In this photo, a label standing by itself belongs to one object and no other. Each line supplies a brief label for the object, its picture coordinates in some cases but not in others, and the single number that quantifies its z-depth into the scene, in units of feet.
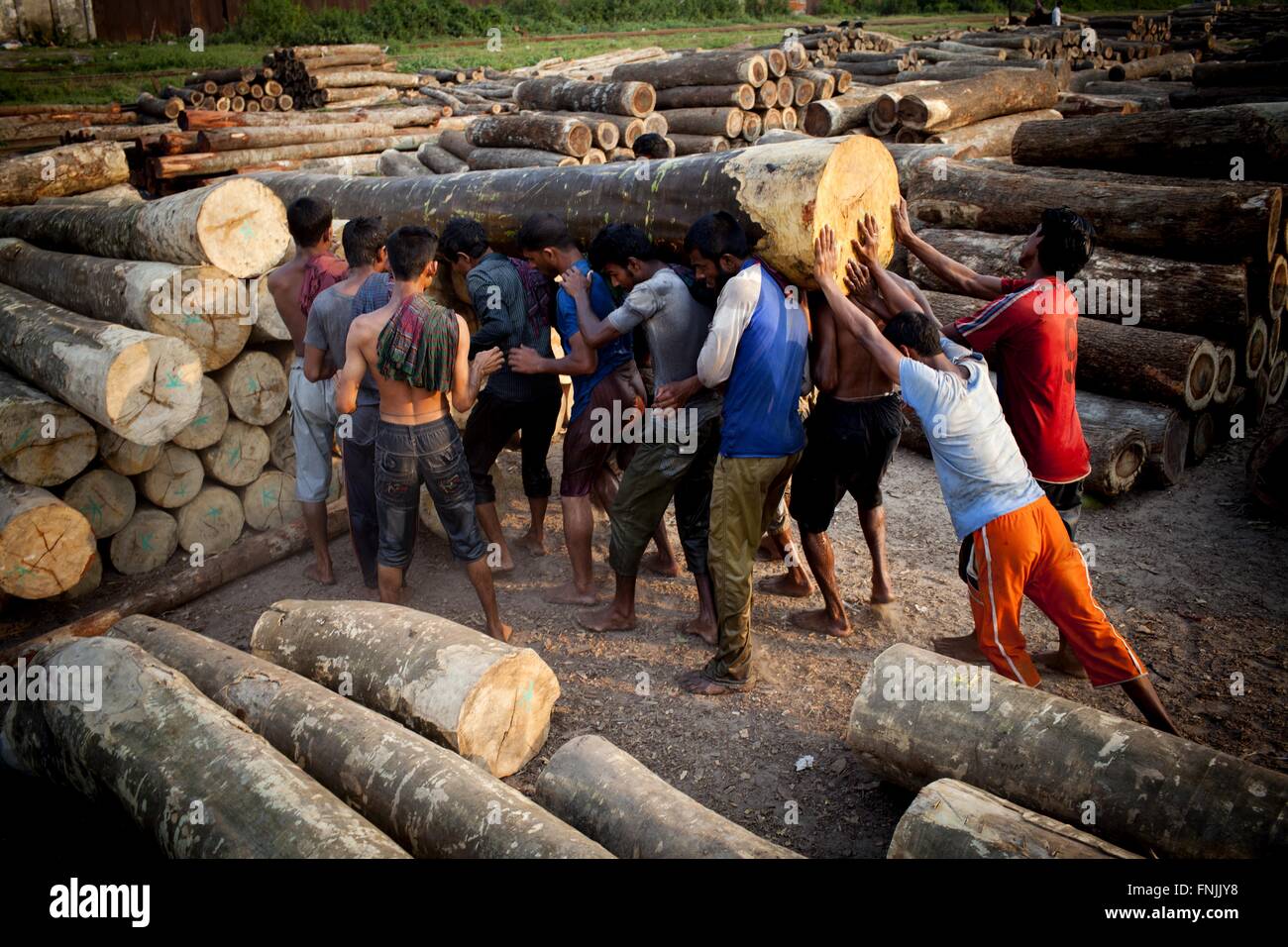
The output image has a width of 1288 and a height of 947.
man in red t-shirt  15.28
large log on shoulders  15.14
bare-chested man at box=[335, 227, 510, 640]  15.83
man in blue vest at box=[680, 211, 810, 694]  14.79
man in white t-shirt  13.26
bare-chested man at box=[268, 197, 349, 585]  18.71
